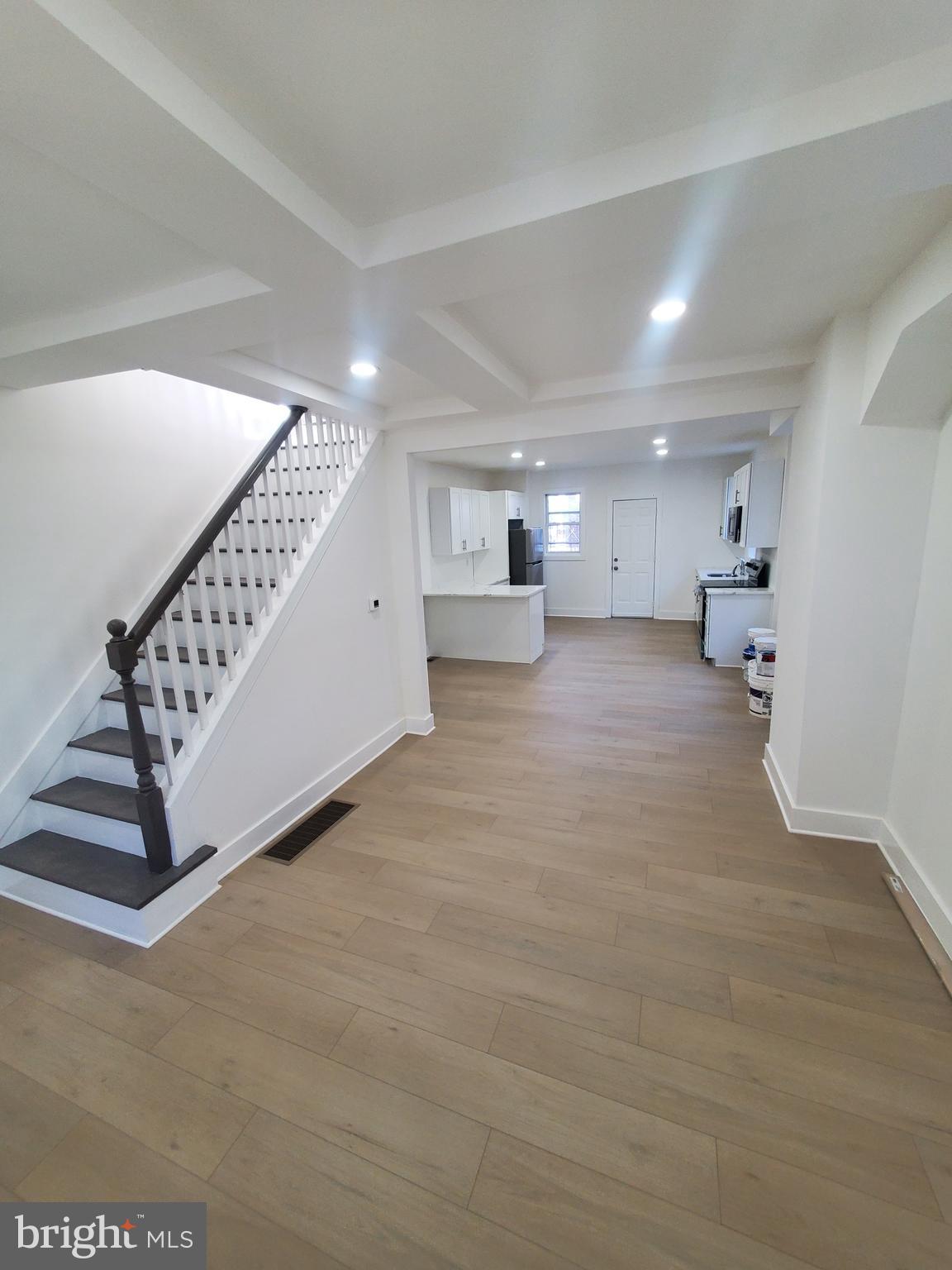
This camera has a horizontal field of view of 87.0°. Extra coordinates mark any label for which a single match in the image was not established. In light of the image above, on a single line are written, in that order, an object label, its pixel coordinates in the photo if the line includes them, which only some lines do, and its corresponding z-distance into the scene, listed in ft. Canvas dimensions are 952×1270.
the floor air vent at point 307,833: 8.82
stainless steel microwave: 17.94
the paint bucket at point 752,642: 15.39
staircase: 7.13
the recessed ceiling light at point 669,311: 6.63
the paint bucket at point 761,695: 13.87
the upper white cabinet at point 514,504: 25.35
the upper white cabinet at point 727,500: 20.48
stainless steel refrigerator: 25.95
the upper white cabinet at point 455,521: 20.17
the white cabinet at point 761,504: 16.22
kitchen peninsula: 19.67
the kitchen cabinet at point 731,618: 17.75
